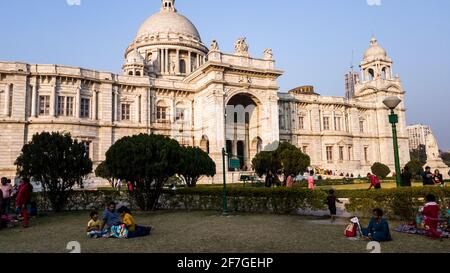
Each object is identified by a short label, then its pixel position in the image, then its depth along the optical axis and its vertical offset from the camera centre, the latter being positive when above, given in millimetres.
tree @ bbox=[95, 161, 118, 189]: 29128 +306
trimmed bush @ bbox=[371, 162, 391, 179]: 38500 -51
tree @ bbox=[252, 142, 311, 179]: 24641 +806
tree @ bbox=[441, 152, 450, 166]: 103544 +3969
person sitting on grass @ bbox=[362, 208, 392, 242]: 8383 -1488
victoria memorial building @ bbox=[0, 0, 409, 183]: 34750 +8495
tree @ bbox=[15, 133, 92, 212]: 16109 +675
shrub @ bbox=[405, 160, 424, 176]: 37150 +209
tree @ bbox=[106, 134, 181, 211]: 15516 +605
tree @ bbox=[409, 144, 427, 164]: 102875 +5399
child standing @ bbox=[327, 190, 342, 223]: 12586 -1235
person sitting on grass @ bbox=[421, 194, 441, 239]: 8642 -1251
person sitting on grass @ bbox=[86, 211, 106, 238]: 9750 -1529
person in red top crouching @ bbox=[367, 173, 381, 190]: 16750 -608
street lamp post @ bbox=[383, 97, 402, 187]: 12553 +1939
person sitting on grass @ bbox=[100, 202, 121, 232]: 9992 -1254
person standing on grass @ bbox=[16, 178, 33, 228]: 12469 -626
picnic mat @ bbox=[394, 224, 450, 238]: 8719 -1694
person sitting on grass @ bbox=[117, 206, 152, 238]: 9500 -1443
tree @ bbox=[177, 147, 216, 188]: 19672 +610
